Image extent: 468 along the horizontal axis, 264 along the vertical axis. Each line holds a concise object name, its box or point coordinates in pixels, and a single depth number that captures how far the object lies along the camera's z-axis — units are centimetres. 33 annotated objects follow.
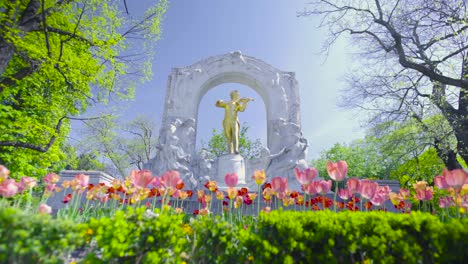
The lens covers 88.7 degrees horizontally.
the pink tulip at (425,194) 288
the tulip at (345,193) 288
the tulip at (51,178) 281
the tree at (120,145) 1853
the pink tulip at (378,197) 280
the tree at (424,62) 729
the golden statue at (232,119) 866
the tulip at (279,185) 264
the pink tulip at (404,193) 299
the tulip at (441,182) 248
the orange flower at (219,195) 299
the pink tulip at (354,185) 268
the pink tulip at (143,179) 235
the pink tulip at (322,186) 270
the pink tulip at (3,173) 224
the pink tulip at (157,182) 264
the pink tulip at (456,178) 222
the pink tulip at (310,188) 270
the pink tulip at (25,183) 264
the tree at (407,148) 965
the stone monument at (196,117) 896
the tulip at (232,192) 250
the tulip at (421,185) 290
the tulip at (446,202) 287
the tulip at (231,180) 253
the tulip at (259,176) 266
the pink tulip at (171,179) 245
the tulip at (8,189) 222
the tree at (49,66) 499
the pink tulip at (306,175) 257
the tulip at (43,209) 194
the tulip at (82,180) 269
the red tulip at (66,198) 305
